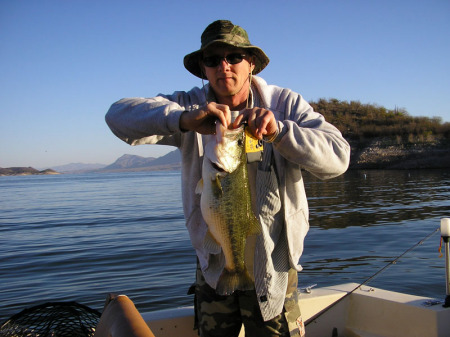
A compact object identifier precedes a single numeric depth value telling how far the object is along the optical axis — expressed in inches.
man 121.3
